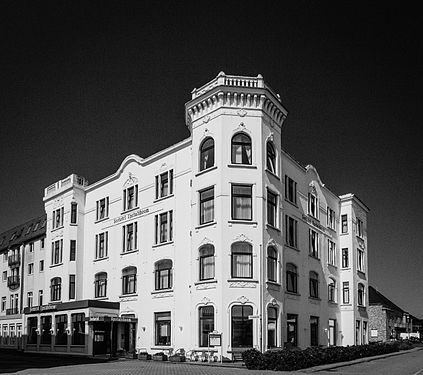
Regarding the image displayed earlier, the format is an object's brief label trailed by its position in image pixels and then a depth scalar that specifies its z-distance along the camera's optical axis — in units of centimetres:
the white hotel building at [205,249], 3734
